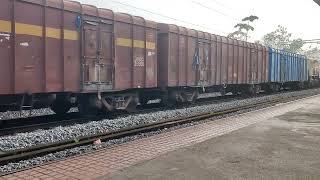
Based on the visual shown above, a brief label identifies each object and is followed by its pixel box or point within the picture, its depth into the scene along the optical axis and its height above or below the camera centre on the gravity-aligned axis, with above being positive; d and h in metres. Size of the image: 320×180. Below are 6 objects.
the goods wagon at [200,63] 16.77 +1.24
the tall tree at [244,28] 75.50 +11.52
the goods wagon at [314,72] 43.09 +1.75
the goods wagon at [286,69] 30.34 +1.58
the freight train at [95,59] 10.14 +0.97
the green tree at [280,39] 123.56 +15.32
